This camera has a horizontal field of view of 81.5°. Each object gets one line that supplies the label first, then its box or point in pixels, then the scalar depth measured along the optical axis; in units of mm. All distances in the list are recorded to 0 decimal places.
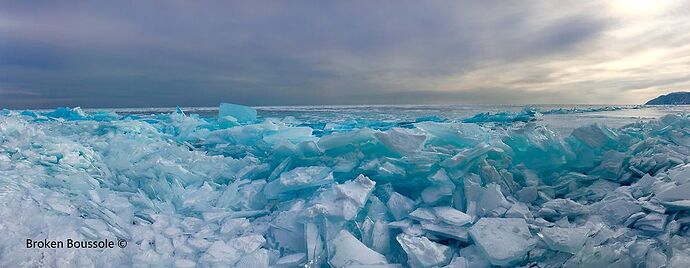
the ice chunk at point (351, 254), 2736
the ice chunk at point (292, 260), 2891
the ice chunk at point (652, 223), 2742
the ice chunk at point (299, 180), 3820
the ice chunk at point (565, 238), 2529
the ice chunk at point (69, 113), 12792
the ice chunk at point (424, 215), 3213
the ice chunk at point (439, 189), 3500
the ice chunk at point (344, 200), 3191
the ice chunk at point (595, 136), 4446
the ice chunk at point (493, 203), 3271
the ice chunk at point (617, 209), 3035
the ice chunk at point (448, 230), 2949
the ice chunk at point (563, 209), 3221
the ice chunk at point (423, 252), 2725
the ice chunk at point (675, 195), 2894
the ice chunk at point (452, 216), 3080
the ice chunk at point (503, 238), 2637
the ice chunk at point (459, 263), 2637
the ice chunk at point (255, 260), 2865
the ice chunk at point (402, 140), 4020
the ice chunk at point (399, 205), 3387
